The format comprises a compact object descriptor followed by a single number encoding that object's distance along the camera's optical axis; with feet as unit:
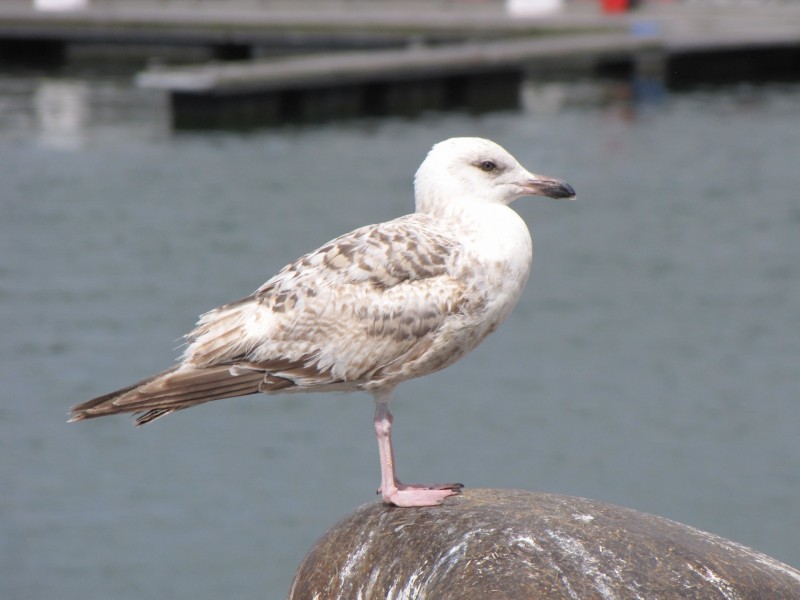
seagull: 47.85
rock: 46.14
